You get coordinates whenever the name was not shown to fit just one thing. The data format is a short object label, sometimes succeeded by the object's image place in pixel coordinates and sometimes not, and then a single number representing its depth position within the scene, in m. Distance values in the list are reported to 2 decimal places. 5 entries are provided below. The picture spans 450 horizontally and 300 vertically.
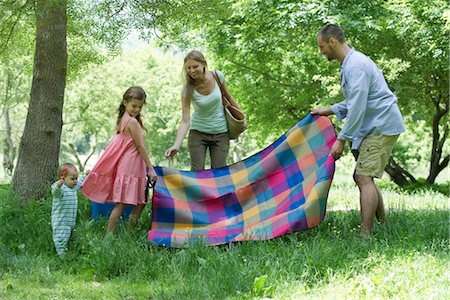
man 5.14
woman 5.82
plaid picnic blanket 5.41
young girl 5.63
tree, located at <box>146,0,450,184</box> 12.13
